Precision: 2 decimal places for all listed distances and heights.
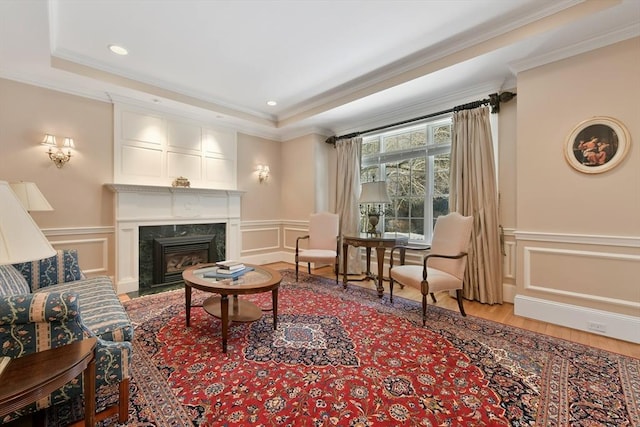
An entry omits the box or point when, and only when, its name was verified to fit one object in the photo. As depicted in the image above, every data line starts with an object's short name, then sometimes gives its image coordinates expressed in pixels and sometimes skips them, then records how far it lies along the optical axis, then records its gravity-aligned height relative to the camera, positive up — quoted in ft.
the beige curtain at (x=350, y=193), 15.70 +1.11
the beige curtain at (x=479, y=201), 10.86 +0.46
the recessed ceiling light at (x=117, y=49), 9.73 +5.81
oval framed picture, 7.90 +1.99
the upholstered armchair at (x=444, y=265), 9.06 -1.87
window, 13.20 +2.12
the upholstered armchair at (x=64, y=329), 3.82 -1.89
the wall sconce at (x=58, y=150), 10.94 +2.53
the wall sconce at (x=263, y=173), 17.98 +2.58
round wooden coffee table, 7.14 -2.00
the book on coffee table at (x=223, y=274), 8.27 -1.86
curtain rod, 10.61 +4.41
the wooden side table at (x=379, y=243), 11.64 -1.32
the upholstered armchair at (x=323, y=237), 13.74 -1.30
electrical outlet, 8.07 -3.36
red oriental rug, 5.00 -3.58
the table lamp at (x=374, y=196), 12.59 +0.75
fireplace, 12.42 -0.40
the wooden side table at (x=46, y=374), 3.00 -1.90
